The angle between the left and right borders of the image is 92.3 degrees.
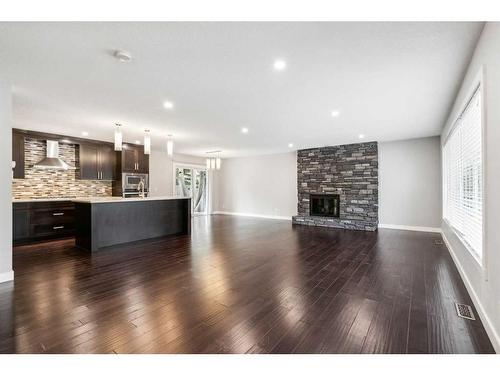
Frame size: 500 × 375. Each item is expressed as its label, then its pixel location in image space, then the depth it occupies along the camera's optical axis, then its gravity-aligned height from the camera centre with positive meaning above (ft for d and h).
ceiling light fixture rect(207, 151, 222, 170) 24.17 +2.59
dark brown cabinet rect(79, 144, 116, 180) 20.56 +2.41
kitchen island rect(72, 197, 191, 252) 14.42 -2.13
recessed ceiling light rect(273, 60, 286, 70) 8.04 +4.25
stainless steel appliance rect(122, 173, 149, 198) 22.57 +0.51
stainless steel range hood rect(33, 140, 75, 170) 18.11 +2.20
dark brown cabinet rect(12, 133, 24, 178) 16.67 +2.45
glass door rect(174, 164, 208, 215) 30.25 +0.53
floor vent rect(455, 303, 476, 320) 7.00 -3.75
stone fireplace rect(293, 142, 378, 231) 22.40 +0.16
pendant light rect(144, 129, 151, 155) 15.06 +2.74
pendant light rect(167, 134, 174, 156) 16.54 +2.80
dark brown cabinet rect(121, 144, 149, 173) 22.65 +2.80
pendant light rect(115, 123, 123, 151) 13.58 +2.74
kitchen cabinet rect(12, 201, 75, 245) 16.26 -2.30
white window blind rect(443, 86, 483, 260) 8.23 +0.48
